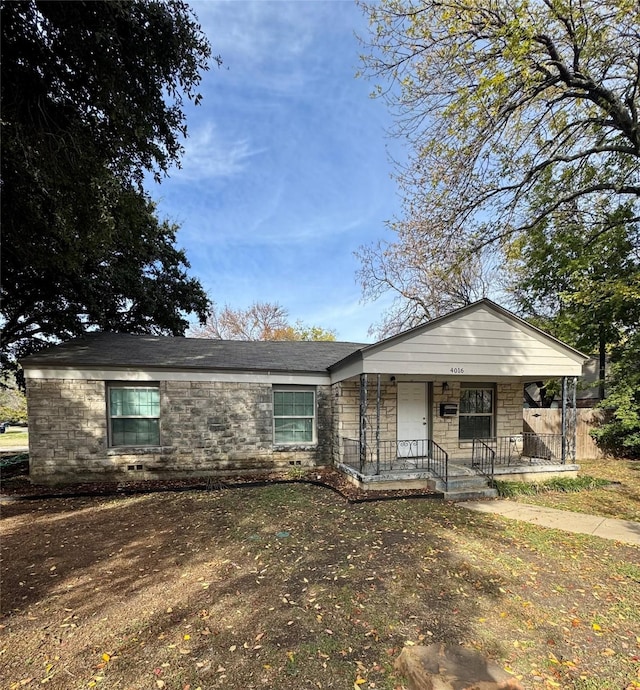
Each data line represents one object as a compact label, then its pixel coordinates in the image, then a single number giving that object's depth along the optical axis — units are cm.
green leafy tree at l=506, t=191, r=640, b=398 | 1093
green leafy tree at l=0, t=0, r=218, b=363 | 470
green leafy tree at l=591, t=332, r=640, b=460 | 1155
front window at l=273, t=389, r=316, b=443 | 977
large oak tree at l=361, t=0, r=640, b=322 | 611
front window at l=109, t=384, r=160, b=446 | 875
